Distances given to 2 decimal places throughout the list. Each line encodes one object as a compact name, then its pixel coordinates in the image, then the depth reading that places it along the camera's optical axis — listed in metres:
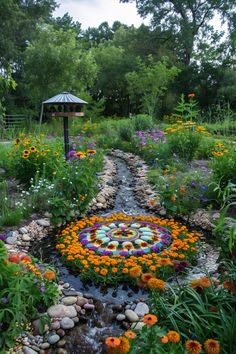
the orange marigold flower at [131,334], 1.40
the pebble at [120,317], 2.36
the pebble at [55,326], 2.19
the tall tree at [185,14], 19.48
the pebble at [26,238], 3.53
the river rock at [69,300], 2.46
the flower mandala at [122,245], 2.82
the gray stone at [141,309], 2.39
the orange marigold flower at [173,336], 1.37
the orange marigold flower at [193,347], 1.38
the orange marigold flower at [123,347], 1.35
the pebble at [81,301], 2.50
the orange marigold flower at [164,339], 1.34
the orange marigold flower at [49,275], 2.07
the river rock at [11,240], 3.34
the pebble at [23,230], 3.61
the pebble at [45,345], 2.04
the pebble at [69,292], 2.58
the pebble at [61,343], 2.08
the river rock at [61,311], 2.29
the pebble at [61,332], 2.17
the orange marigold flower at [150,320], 1.36
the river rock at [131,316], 2.33
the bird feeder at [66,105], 5.37
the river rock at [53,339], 2.09
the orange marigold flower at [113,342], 1.31
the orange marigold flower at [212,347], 1.40
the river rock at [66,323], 2.22
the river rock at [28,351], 1.94
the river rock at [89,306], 2.46
